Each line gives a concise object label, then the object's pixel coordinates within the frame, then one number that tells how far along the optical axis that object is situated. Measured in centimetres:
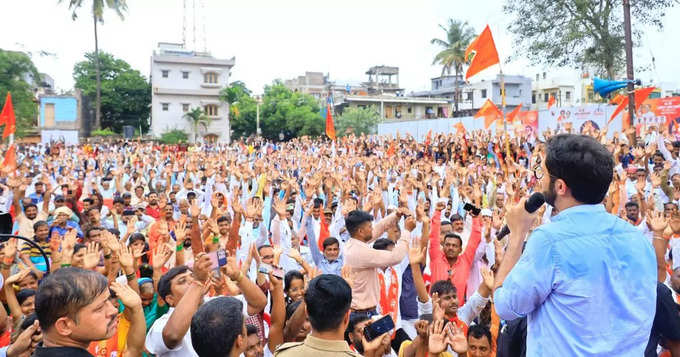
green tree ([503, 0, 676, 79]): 1927
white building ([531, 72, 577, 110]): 5469
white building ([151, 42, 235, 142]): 4341
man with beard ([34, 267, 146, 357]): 207
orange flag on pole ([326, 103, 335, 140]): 1866
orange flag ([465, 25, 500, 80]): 1042
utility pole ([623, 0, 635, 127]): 1272
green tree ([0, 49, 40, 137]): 2075
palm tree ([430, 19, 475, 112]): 3912
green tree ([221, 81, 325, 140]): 4347
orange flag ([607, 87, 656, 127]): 1348
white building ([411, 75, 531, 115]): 4888
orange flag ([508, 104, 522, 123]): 1832
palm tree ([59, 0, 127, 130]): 3631
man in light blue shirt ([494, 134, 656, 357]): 182
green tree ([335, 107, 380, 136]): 4306
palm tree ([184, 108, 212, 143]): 4272
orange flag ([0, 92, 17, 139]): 1389
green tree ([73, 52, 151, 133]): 4356
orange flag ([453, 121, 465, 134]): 2081
